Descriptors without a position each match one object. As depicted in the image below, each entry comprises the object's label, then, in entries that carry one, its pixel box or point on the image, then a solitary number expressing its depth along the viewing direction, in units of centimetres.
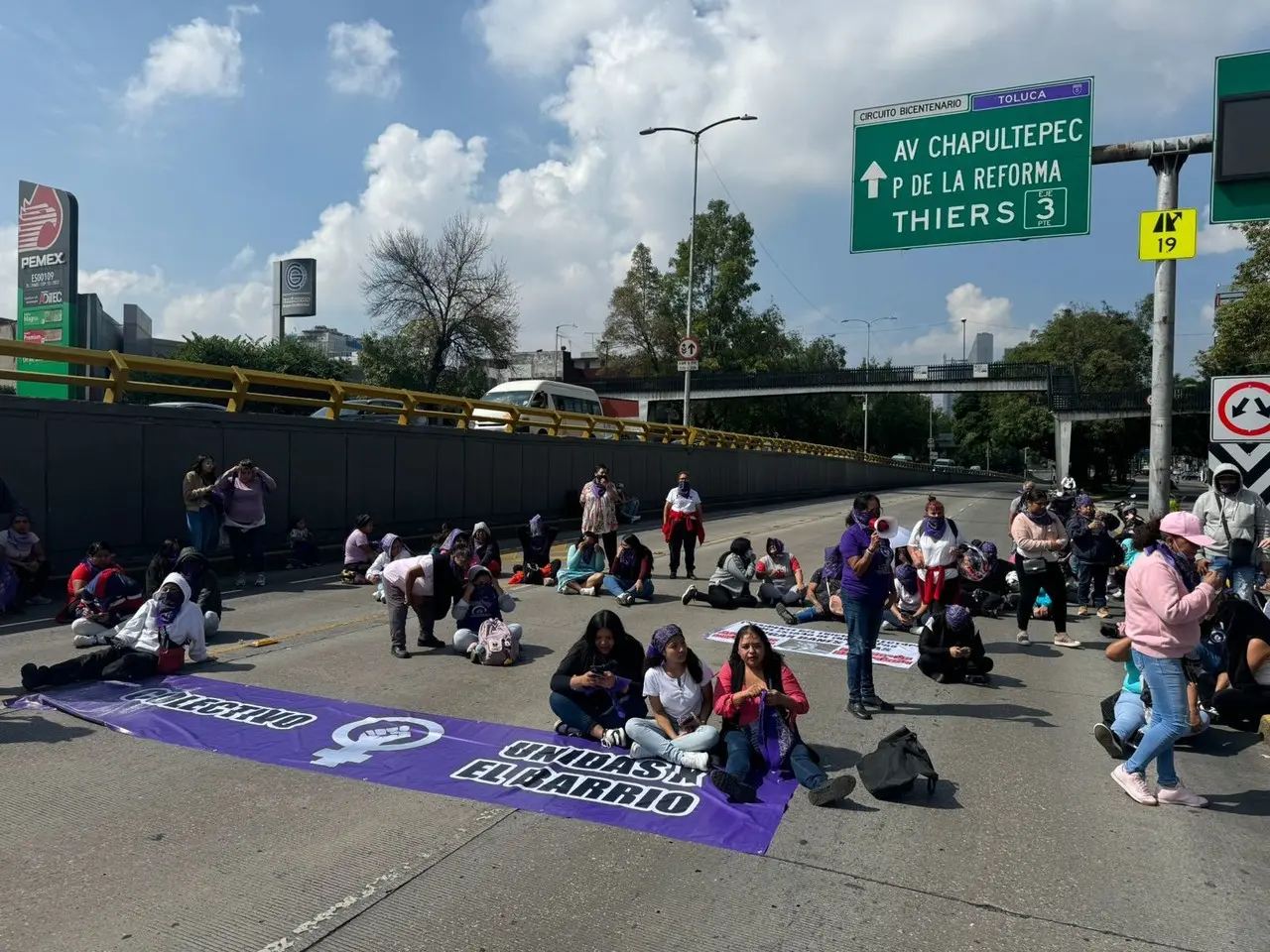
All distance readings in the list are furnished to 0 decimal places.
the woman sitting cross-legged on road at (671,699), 598
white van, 2534
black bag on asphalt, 538
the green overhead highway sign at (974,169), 1330
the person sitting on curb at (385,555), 1102
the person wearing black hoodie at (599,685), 638
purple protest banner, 511
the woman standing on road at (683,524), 1452
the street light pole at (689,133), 3422
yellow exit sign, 1084
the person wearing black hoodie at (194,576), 913
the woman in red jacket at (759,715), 548
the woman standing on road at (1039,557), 970
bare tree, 4181
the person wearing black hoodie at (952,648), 836
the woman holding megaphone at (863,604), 723
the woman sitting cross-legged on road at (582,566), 1280
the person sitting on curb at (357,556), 1327
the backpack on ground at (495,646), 852
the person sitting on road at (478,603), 910
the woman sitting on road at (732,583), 1228
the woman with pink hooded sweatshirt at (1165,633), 526
